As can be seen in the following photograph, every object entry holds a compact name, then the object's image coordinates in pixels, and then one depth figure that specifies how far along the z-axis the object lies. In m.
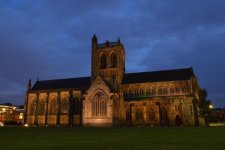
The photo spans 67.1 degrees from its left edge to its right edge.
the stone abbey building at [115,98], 46.89
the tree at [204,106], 49.50
